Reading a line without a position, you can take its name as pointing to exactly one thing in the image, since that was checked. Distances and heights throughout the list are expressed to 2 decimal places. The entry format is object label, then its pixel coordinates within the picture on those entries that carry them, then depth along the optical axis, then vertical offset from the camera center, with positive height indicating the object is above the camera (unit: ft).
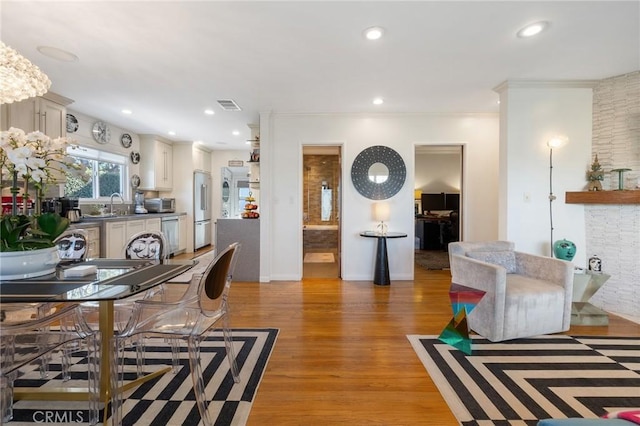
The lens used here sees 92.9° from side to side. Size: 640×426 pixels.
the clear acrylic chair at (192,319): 5.20 -2.19
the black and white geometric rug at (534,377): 5.70 -3.71
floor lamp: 11.43 +0.88
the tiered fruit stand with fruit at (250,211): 15.75 -0.09
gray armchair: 8.27 -2.43
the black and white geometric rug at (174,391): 5.49 -3.74
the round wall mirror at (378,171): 15.30 +1.93
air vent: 13.74 +4.91
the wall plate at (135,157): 20.06 +3.50
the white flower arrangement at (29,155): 5.10 +0.93
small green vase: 10.64 -1.42
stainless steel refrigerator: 23.59 +0.02
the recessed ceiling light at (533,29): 7.72 +4.70
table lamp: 14.67 -0.12
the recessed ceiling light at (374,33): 7.93 +4.69
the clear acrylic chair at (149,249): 8.23 -1.11
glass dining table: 4.62 -1.31
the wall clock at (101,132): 16.88 +4.38
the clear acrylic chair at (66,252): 6.75 -1.13
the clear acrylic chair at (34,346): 4.88 -2.39
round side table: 14.46 -2.52
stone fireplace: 10.69 +0.09
